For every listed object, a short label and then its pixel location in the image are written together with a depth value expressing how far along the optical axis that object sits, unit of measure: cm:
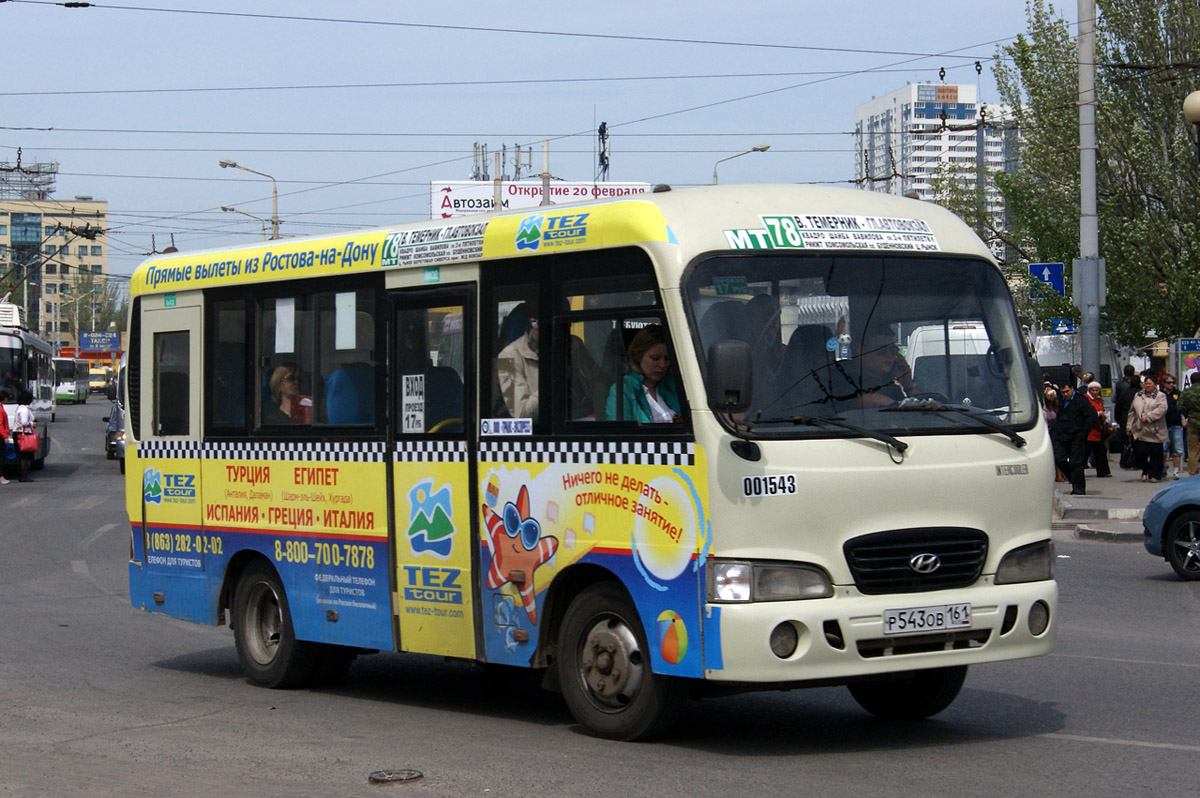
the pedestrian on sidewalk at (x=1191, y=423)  2473
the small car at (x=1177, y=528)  1545
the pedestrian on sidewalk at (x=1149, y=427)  2616
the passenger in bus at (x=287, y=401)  1029
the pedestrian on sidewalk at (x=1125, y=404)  2891
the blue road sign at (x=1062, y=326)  3453
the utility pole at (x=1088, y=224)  2522
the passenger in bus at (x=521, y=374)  855
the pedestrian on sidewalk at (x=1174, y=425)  2748
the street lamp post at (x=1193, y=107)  2047
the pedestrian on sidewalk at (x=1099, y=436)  2627
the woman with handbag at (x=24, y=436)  3294
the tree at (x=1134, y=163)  3816
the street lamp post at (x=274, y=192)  5200
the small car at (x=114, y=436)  3803
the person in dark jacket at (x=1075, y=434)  2441
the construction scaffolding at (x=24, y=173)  4896
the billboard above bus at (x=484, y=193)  7656
